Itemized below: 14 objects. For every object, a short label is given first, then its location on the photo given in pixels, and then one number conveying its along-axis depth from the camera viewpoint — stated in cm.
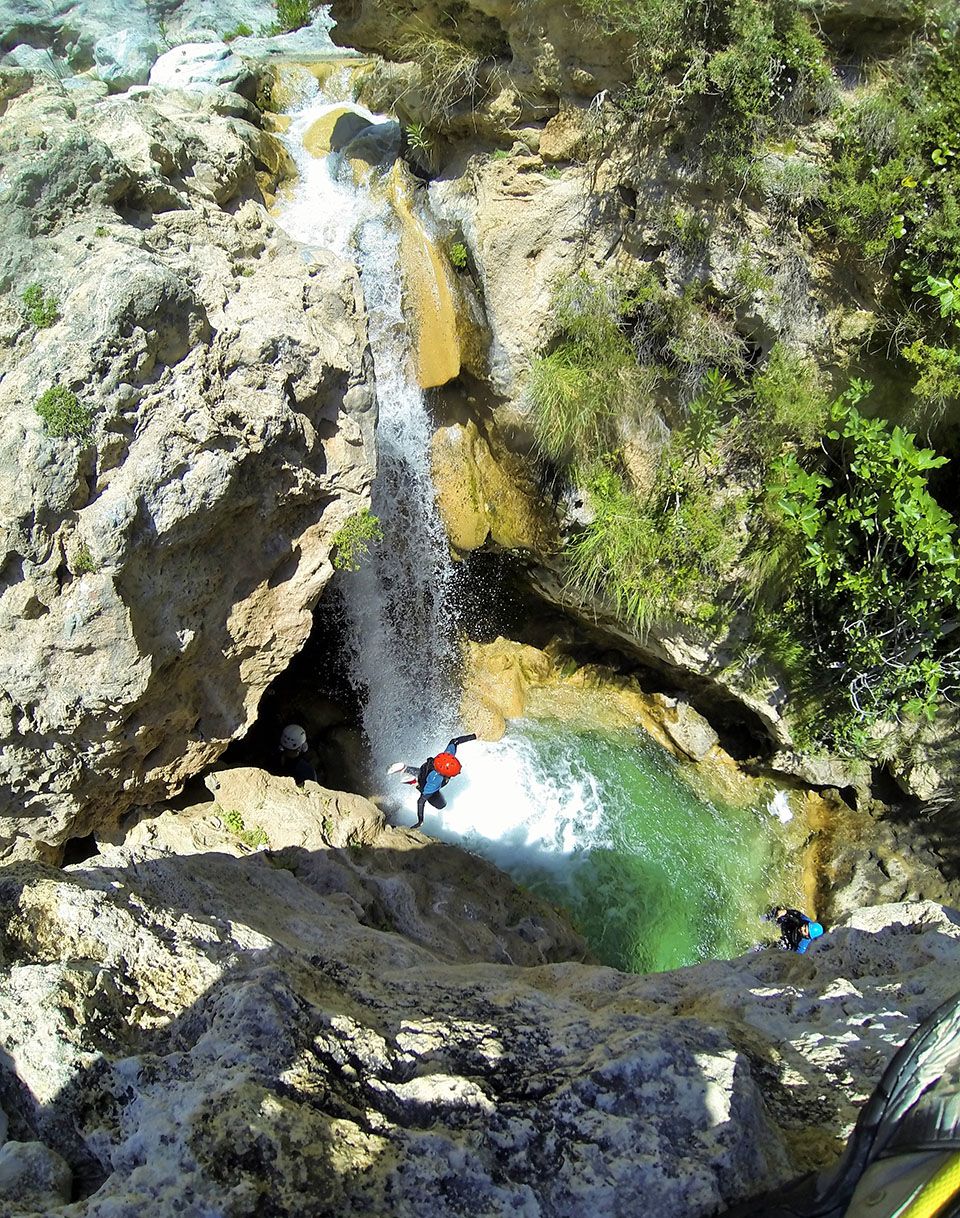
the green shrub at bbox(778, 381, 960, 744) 596
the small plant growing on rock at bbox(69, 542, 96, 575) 476
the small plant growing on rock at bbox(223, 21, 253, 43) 1145
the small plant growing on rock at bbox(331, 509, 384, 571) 616
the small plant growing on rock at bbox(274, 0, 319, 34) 1123
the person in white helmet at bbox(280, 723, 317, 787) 756
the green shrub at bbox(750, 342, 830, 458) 623
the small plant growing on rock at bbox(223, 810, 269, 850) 593
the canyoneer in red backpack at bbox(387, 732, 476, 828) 745
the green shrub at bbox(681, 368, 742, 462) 642
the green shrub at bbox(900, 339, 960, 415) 553
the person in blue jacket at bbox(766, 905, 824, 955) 678
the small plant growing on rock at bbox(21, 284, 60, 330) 478
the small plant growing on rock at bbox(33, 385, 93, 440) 461
